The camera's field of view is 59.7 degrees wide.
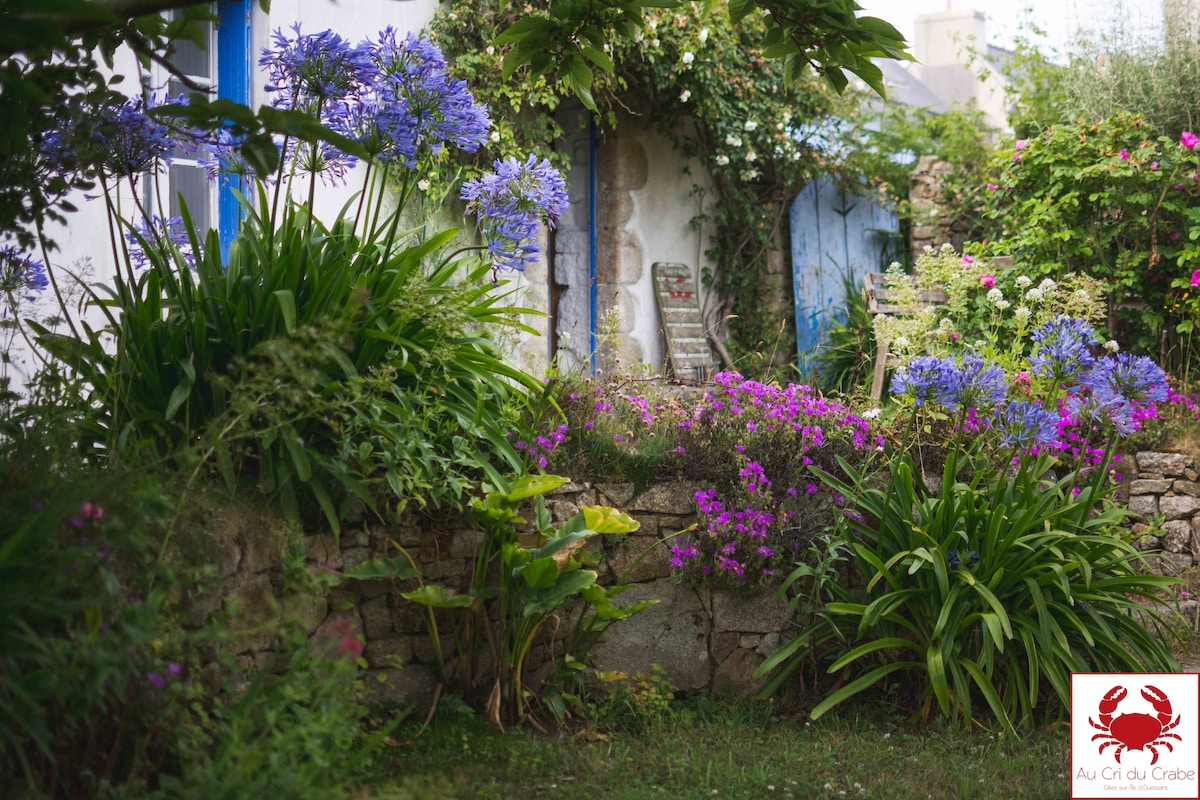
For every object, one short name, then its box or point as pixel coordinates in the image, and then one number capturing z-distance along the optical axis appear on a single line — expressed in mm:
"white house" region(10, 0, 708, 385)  7590
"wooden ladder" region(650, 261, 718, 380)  7762
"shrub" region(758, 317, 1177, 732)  3625
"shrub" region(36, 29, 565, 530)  3098
